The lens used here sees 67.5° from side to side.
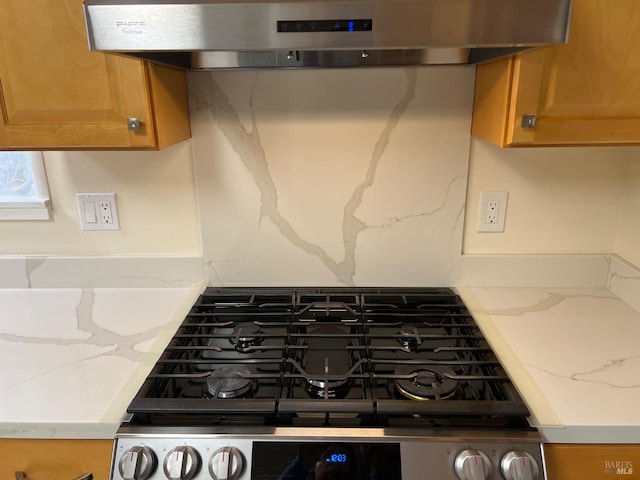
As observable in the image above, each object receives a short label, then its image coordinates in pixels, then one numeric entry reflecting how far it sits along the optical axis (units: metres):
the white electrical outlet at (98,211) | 1.45
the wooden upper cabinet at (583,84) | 0.98
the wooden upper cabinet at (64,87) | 1.03
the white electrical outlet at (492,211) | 1.42
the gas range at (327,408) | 0.88
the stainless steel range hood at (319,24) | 0.82
